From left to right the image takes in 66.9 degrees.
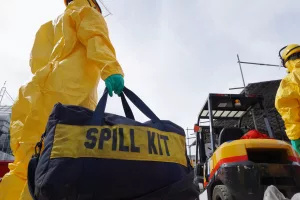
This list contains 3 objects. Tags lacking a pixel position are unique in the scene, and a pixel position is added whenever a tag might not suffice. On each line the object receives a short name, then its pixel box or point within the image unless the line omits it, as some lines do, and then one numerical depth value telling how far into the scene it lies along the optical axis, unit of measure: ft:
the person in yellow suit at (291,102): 10.95
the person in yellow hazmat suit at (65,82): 5.40
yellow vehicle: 7.14
